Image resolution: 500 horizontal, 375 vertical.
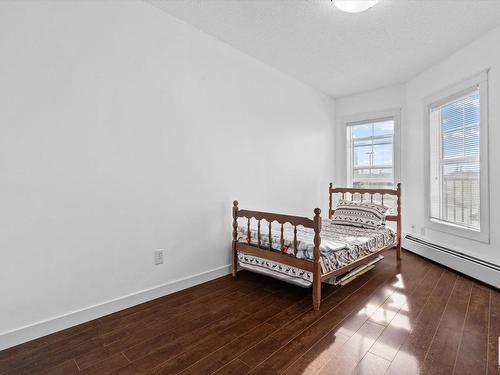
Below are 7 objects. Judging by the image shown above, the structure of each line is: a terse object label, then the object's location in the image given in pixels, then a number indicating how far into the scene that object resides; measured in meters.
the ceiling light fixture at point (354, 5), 2.06
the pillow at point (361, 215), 3.40
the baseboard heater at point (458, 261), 2.58
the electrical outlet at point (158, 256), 2.37
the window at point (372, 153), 4.25
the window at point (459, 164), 2.83
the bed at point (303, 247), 2.26
